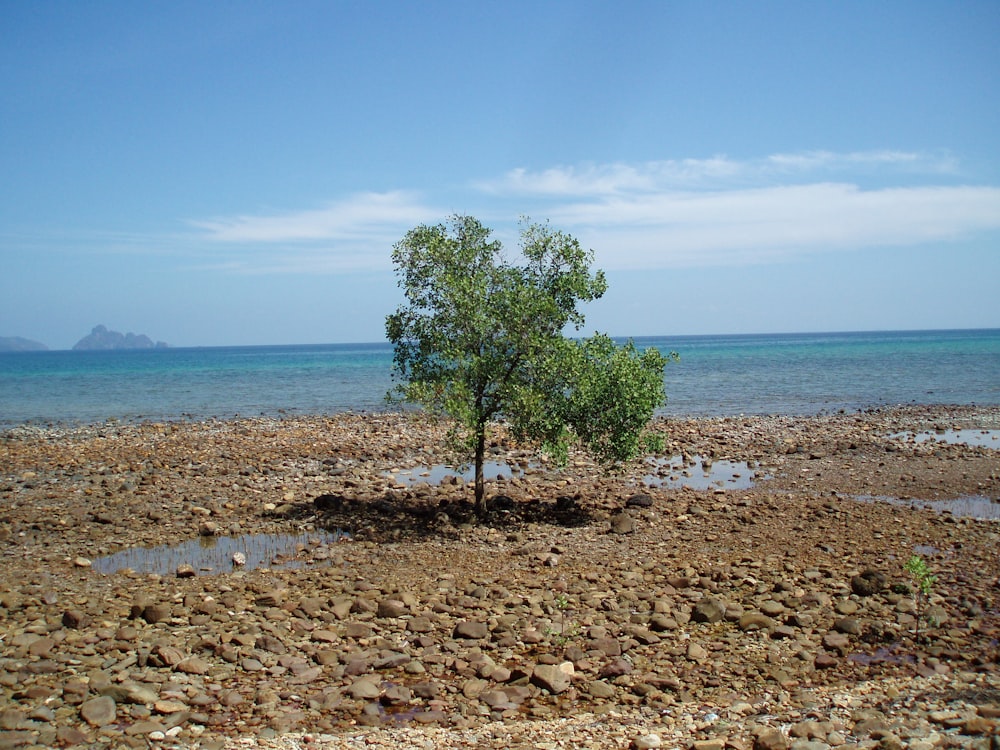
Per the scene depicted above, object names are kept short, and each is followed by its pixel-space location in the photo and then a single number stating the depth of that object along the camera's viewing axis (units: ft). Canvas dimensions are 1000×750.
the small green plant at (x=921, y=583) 39.55
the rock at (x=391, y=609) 42.14
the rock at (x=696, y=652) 36.76
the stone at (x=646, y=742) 28.63
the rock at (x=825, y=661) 35.88
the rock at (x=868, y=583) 44.80
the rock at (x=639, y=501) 69.56
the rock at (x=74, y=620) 40.27
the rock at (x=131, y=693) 32.12
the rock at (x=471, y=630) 39.55
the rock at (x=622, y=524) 61.26
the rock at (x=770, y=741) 28.17
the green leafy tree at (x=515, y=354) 61.87
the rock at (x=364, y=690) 33.09
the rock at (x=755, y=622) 40.22
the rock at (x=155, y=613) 40.96
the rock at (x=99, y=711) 30.58
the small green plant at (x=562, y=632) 38.78
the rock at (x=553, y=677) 33.81
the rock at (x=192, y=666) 35.12
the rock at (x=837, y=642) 37.55
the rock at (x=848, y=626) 39.29
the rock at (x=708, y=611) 41.29
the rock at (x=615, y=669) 35.12
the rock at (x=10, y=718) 29.84
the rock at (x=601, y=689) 33.35
